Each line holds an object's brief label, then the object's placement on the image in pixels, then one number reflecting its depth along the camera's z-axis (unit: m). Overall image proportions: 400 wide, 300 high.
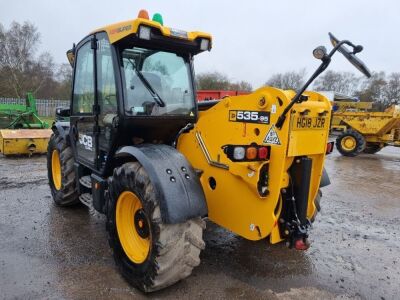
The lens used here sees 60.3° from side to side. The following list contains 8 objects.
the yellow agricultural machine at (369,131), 12.59
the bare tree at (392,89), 47.62
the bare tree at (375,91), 47.03
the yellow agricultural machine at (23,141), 8.59
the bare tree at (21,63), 29.30
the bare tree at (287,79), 41.00
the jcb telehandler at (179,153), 2.72
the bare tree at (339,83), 54.19
